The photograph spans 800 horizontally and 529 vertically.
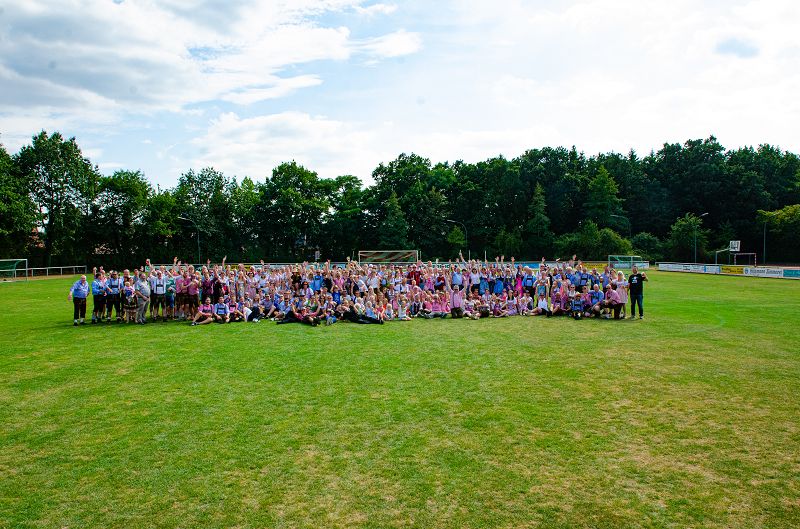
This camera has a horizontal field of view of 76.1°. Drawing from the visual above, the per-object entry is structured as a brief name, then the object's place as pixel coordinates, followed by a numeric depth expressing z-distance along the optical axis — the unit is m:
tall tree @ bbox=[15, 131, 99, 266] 51.22
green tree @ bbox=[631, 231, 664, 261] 58.77
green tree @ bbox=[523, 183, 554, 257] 61.91
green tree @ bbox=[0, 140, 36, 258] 44.66
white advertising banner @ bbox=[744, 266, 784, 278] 36.34
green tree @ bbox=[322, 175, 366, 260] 62.91
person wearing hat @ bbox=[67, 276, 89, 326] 15.12
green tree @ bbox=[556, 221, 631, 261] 54.91
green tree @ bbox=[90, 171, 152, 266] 54.97
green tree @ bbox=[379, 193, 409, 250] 59.34
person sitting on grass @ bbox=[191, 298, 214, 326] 15.20
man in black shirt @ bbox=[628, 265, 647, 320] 15.72
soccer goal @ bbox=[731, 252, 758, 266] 61.08
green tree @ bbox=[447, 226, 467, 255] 60.75
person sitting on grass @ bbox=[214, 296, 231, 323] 15.27
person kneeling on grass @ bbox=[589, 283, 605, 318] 15.98
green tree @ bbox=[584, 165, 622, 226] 63.28
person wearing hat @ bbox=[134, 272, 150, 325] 15.45
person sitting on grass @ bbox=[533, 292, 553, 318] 16.80
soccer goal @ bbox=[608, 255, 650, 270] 44.49
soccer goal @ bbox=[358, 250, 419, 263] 41.84
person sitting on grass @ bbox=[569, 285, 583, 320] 15.98
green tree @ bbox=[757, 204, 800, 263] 56.66
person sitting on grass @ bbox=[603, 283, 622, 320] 15.66
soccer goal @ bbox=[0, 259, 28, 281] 37.54
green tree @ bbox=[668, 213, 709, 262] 56.66
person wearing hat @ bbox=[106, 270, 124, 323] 15.70
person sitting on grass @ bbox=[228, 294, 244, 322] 15.48
